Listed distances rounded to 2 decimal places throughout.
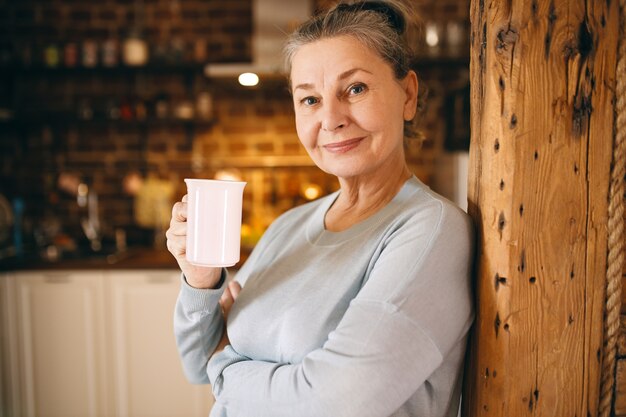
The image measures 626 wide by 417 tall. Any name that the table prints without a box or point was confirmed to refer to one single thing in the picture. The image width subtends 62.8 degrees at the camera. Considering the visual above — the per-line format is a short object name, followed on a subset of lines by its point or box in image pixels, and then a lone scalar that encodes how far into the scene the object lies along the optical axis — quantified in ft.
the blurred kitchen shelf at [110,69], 10.28
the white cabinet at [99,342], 8.68
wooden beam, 2.66
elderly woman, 2.59
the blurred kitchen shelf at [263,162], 10.94
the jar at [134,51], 10.25
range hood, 9.71
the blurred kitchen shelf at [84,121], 10.37
